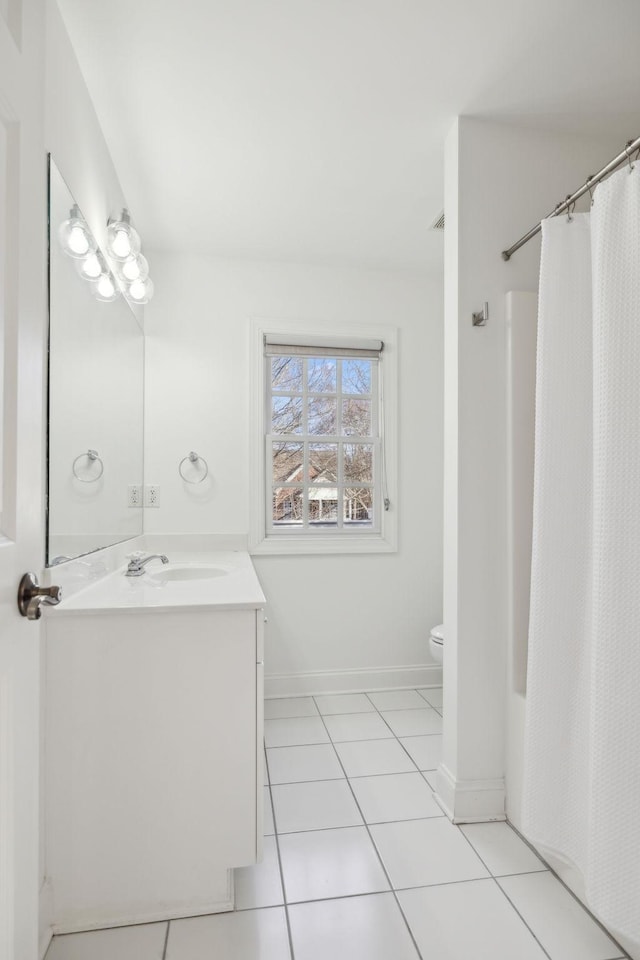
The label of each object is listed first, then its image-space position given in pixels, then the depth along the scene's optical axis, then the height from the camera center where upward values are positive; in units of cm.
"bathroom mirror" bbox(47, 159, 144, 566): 145 +28
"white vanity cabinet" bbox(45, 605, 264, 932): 139 -76
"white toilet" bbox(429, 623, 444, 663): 260 -81
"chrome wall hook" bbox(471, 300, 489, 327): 183 +56
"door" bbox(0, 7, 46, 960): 79 +6
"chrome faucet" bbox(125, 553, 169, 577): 188 -32
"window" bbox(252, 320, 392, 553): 301 +20
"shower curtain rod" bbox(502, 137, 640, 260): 123 +78
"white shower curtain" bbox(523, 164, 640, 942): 119 -21
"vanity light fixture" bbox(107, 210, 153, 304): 191 +83
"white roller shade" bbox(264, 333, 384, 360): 296 +75
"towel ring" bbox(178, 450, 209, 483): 282 +10
